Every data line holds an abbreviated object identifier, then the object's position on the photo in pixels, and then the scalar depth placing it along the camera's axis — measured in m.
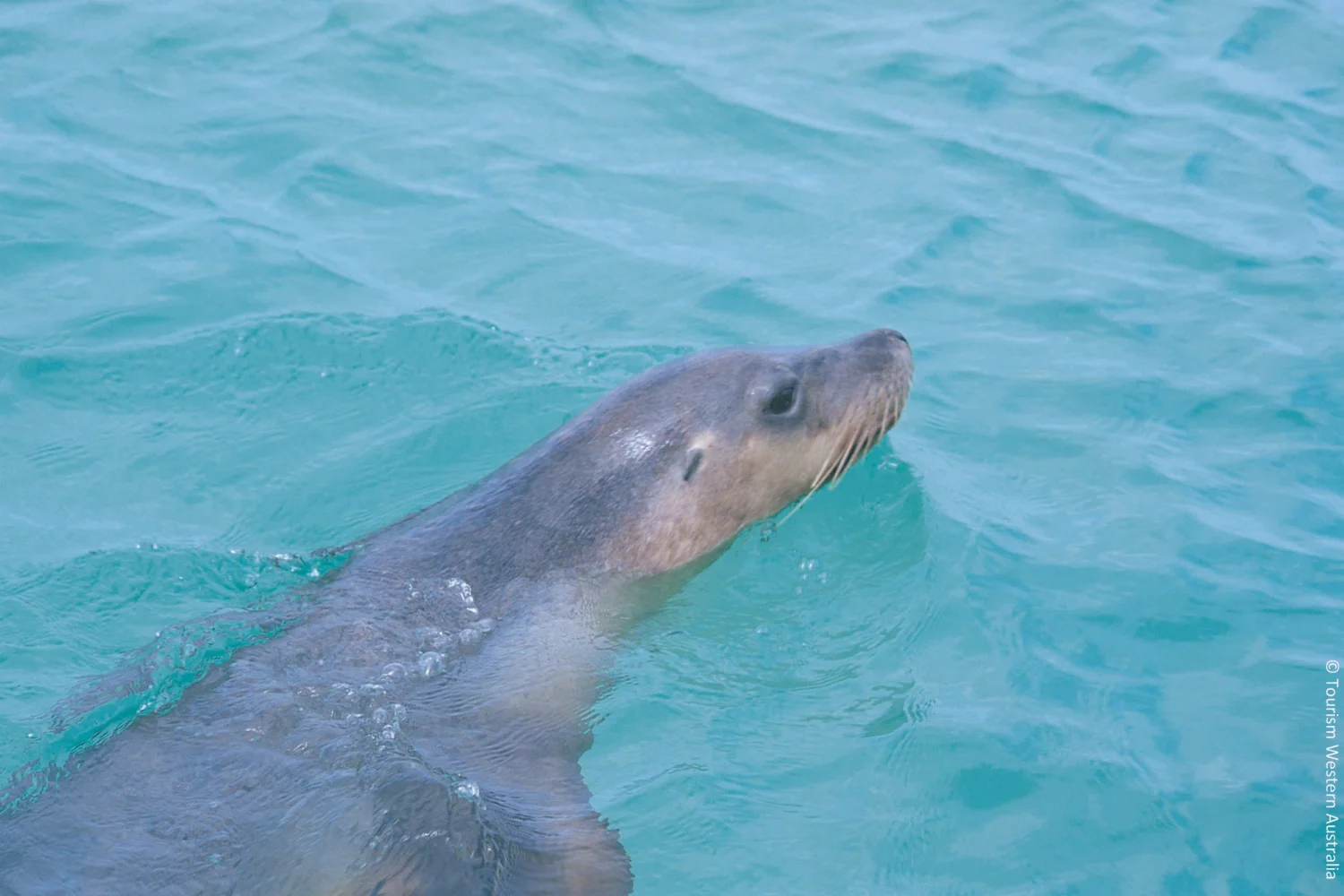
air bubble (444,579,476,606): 10.34
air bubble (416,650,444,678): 9.74
